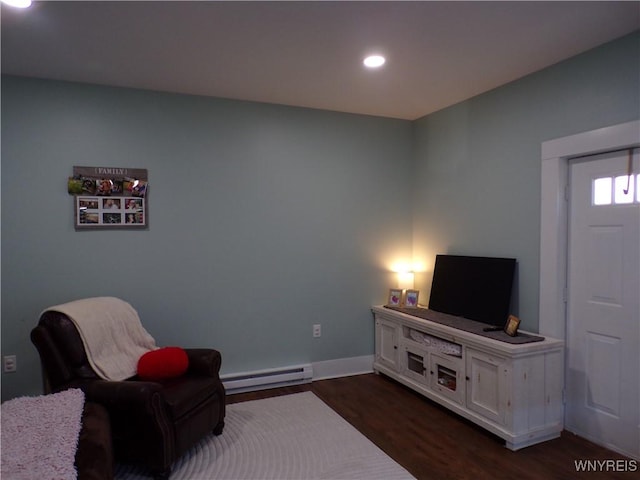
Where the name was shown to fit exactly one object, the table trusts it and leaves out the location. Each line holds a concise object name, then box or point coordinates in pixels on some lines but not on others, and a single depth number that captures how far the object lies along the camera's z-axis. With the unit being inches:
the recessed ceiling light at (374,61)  106.8
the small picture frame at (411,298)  157.1
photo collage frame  122.8
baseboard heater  139.1
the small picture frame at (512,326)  111.0
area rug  91.8
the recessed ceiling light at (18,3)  79.7
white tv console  103.0
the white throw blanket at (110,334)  98.1
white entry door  97.0
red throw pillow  101.4
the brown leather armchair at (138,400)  86.4
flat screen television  123.4
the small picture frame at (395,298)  158.9
